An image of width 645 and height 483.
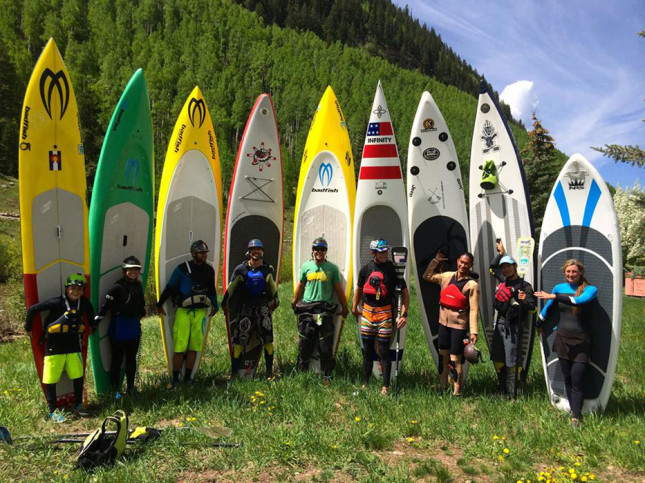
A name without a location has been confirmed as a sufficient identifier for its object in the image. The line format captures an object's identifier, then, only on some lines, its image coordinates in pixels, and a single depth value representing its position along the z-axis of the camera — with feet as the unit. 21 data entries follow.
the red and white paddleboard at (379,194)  17.34
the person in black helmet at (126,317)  12.69
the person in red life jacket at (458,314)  12.86
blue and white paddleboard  12.55
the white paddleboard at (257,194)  17.63
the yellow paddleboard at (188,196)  16.17
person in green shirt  14.42
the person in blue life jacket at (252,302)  14.20
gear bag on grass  8.95
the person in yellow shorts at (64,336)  11.61
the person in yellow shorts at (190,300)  13.92
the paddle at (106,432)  10.04
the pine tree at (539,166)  53.57
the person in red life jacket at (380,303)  13.44
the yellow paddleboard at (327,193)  18.30
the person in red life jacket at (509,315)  13.07
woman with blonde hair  11.41
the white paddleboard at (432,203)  16.93
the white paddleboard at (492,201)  16.39
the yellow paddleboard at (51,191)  12.59
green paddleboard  13.98
